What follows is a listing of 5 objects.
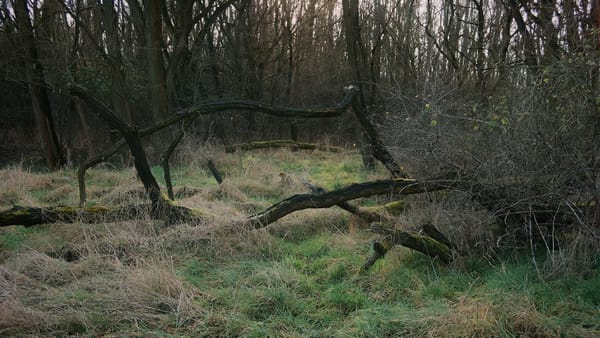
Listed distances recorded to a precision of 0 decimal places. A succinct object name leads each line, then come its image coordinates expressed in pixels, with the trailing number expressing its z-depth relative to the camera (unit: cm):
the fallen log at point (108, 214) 469
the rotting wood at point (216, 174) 757
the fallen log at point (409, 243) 366
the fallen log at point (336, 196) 461
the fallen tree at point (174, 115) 486
